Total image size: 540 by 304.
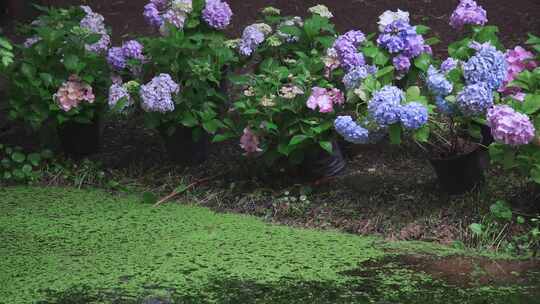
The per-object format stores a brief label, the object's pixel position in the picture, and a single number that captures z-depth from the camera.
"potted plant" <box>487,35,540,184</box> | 6.30
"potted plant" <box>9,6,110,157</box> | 8.16
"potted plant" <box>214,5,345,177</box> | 7.36
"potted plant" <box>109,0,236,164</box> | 7.86
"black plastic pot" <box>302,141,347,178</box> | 7.69
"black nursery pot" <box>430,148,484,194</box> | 6.98
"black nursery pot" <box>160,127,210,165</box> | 8.24
